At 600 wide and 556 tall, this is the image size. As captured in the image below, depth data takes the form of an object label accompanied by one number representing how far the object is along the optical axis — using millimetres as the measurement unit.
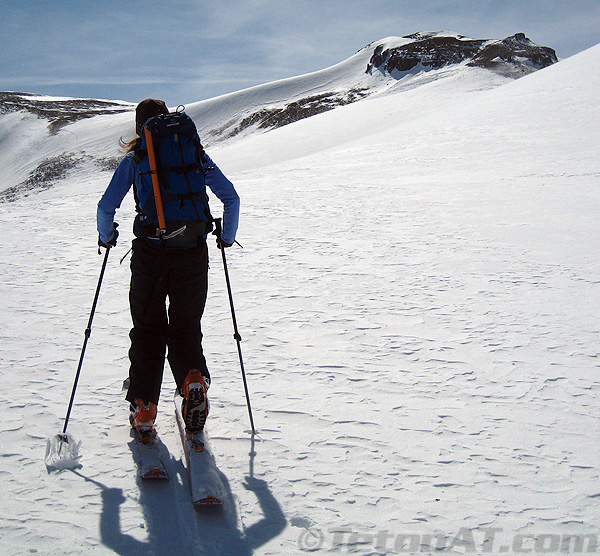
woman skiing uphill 2889
